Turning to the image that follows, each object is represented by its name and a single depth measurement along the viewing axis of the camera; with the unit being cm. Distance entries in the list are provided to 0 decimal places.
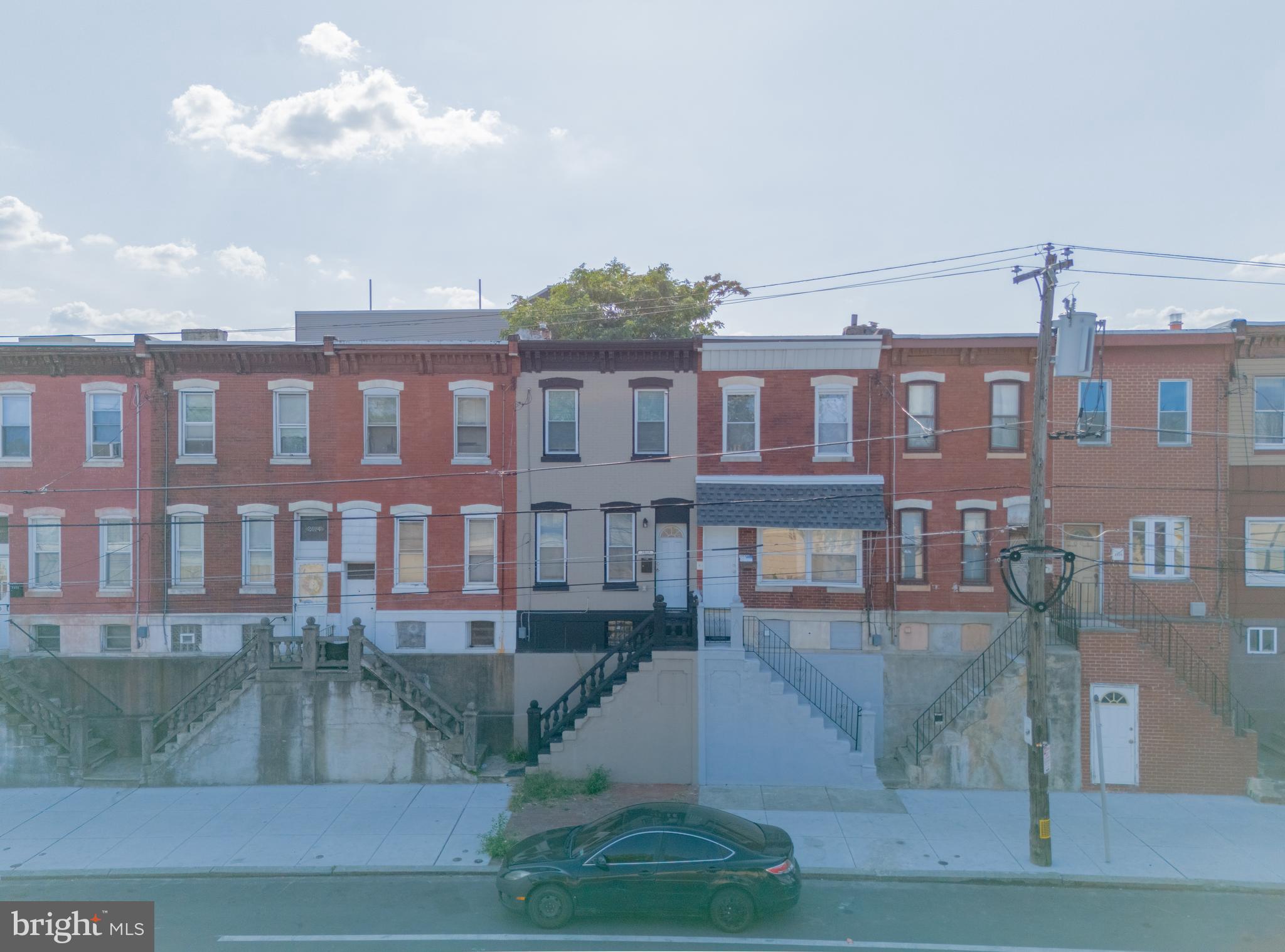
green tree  3359
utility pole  1486
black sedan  1285
